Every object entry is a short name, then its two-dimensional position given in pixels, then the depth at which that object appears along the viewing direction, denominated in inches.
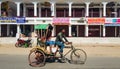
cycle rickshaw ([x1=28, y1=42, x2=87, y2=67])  304.8
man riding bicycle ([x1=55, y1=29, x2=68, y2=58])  323.2
